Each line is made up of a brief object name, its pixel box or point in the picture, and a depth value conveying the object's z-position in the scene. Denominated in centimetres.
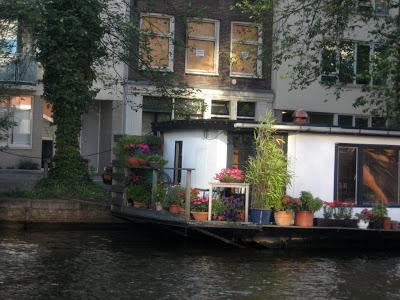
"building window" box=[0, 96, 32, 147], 2677
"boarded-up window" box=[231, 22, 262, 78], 2852
